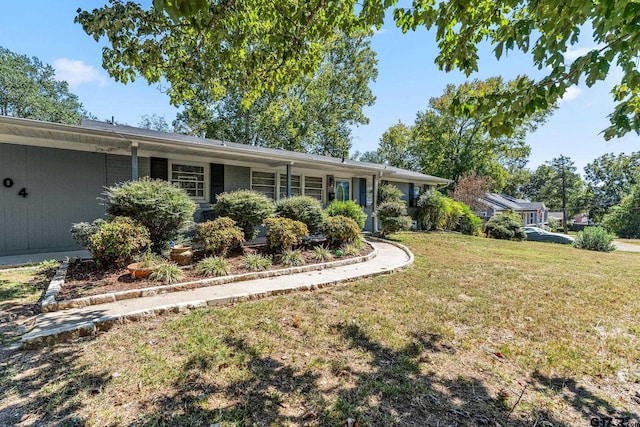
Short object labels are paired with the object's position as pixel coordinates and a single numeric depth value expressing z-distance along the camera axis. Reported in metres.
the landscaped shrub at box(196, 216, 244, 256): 6.22
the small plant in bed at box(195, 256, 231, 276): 5.47
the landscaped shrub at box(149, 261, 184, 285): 4.94
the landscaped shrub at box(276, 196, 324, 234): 7.99
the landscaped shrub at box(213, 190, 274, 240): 7.21
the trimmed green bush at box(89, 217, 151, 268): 5.15
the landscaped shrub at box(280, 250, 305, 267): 6.46
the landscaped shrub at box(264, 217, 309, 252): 6.86
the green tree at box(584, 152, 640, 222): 44.16
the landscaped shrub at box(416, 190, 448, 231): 15.51
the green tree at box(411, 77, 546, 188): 26.65
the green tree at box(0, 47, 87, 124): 23.66
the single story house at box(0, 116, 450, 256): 6.79
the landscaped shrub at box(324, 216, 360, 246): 8.05
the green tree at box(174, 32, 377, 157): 21.66
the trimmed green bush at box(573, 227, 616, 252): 13.97
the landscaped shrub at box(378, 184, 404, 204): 14.65
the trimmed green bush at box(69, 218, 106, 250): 5.42
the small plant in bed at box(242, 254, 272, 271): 6.01
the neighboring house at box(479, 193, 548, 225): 28.23
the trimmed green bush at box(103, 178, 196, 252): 5.82
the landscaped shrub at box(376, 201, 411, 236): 11.45
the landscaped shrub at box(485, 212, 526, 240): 16.88
